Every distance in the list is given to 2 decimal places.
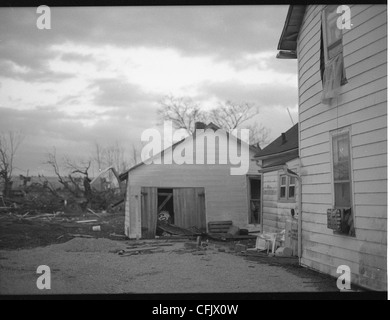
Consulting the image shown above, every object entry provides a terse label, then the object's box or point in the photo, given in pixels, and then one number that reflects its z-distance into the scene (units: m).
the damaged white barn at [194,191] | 14.32
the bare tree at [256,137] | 21.17
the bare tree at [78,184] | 24.94
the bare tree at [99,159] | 15.68
